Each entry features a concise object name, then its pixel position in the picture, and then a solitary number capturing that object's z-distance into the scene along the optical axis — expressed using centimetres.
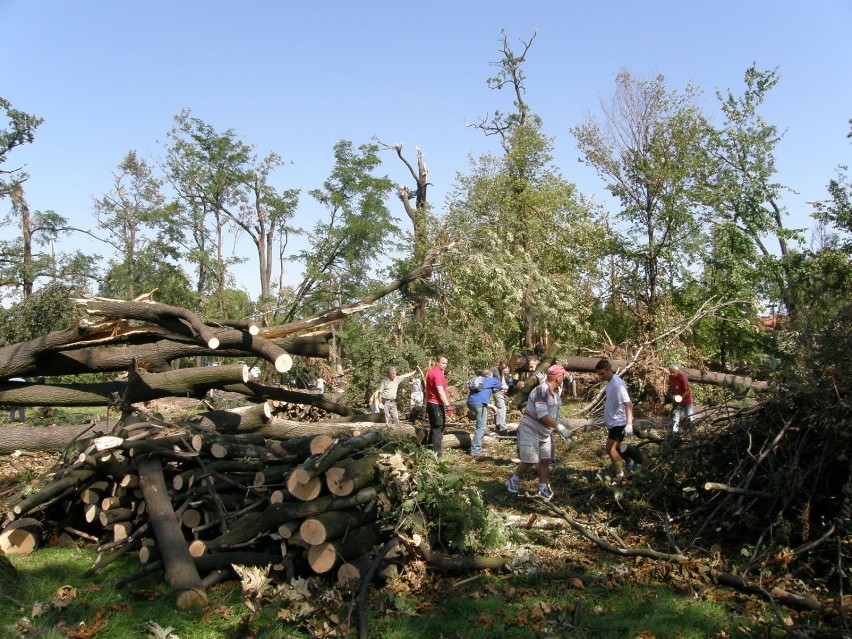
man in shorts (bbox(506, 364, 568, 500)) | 737
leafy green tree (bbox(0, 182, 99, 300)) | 2912
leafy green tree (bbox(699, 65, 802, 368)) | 1964
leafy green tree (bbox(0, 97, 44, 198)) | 2780
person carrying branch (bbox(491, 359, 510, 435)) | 1332
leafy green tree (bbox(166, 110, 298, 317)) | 2756
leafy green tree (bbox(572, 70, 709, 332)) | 1997
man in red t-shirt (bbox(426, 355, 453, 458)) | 1002
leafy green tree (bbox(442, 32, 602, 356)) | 1662
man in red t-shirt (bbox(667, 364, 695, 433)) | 1038
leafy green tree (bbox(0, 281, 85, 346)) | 1895
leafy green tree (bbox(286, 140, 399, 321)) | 2525
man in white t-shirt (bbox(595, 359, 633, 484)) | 773
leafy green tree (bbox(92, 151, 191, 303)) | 2830
